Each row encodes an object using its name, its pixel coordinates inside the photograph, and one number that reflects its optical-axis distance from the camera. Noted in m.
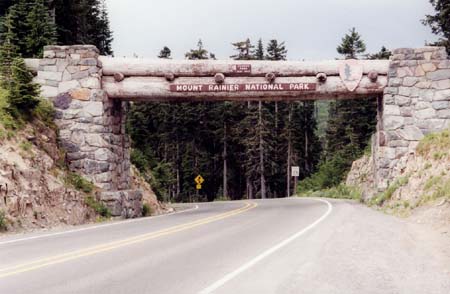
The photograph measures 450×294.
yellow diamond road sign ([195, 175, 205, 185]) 52.50
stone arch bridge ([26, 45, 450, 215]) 20.95
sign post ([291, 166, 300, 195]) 49.39
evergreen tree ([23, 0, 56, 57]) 30.44
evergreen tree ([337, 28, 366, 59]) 61.38
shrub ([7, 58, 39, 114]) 17.73
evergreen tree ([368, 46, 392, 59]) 55.50
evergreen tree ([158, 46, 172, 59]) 75.94
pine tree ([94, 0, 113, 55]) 52.92
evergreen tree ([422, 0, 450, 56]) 36.06
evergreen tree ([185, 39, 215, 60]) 67.69
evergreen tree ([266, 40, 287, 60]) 76.75
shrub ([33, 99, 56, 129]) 20.14
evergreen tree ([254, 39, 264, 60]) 82.90
